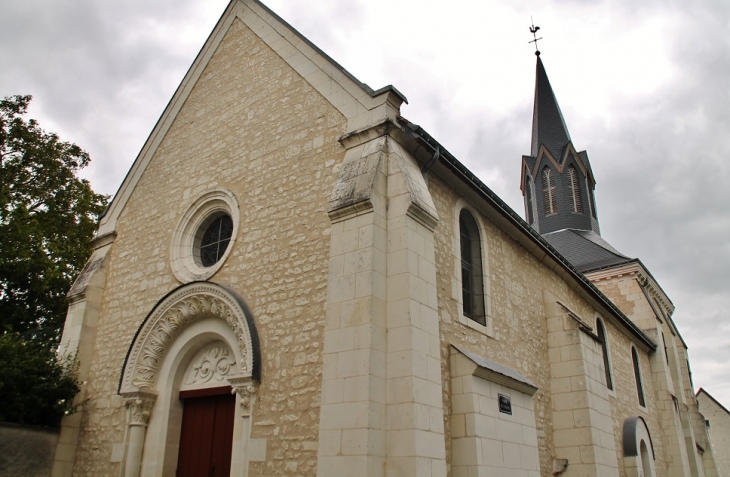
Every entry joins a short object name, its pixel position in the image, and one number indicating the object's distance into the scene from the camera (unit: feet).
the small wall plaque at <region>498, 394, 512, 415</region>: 26.02
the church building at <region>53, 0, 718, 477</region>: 21.30
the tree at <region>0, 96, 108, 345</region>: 46.73
